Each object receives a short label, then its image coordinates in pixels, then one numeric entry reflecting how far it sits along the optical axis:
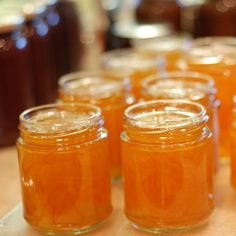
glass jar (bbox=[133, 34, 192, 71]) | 0.75
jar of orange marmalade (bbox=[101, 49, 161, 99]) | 0.68
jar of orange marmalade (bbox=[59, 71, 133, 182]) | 0.60
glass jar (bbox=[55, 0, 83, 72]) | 0.92
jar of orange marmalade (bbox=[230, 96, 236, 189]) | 0.57
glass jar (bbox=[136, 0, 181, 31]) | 0.95
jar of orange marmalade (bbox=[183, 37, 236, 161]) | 0.64
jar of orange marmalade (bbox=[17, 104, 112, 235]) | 0.51
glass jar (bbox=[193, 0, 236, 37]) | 0.90
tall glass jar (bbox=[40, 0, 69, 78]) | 0.86
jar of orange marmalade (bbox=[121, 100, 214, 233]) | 0.50
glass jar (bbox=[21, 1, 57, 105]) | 0.79
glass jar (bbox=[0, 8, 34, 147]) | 0.70
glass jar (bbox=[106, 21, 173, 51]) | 0.86
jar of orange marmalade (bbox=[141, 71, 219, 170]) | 0.59
